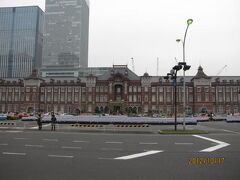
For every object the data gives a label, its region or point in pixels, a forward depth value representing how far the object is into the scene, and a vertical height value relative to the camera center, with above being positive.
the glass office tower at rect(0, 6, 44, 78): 153.00 +48.33
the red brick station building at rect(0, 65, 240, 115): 78.75 +3.19
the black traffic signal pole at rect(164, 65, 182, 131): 23.56 +4.05
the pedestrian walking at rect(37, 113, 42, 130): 24.46 -2.45
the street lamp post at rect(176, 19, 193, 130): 21.57 +8.70
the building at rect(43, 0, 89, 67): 159.75 +54.84
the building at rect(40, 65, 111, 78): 155.38 +23.85
